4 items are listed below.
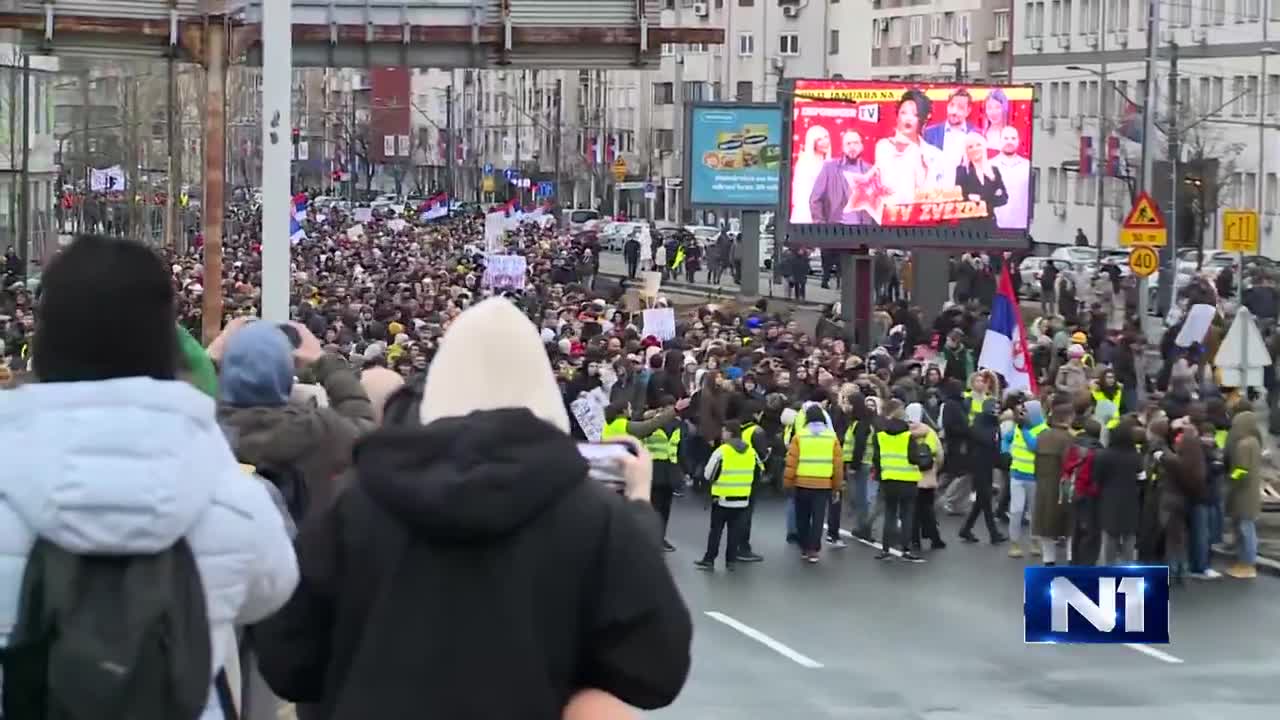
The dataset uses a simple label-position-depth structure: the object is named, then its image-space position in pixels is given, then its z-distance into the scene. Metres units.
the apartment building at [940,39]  94.88
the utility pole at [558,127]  118.38
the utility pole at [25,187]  54.50
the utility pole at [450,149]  131.25
